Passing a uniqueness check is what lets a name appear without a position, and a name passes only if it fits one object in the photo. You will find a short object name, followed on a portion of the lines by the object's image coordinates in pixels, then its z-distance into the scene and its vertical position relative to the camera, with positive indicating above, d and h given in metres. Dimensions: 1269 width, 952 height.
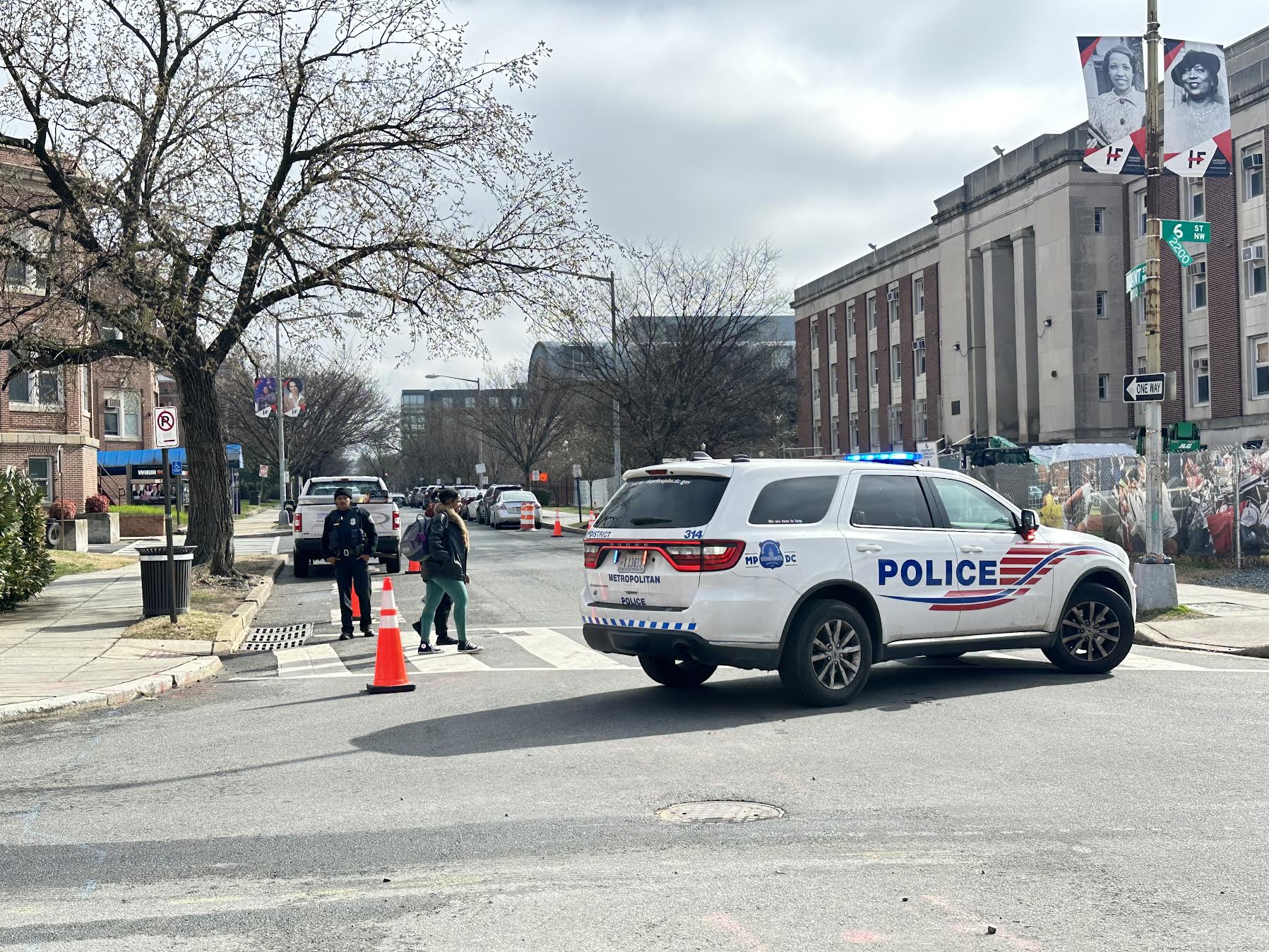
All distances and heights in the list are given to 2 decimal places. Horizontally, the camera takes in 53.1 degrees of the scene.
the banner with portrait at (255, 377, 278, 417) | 41.31 +3.15
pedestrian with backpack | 13.57 -0.86
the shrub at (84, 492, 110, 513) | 38.16 -0.29
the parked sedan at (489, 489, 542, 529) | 47.53 -0.86
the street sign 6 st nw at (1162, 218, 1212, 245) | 16.22 +3.03
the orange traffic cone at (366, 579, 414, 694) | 10.82 -1.48
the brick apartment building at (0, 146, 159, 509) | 36.44 +2.00
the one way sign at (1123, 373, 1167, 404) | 16.19 +1.03
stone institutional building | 37.94 +5.99
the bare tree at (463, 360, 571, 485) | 75.31 +3.78
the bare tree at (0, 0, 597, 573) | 18.14 +4.18
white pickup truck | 25.00 -0.71
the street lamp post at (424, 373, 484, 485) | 90.21 +2.80
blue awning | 50.03 +1.48
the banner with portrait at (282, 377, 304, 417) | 43.84 +3.30
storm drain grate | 14.82 -1.81
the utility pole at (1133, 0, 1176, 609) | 16.27 +2.40
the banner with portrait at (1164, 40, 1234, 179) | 16.41 +4.54
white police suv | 8.98 -0.74
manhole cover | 6.27 -1.67
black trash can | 15.91 -1.07
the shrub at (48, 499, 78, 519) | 33.53 -0.37
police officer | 15.09 -0.70
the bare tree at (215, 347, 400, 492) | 65.00 +4.03
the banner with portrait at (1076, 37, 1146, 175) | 16.47 +4.83
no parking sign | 15.73 +0.84
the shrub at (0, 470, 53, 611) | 17.00 -0.63
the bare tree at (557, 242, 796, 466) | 41.88 +3.79
